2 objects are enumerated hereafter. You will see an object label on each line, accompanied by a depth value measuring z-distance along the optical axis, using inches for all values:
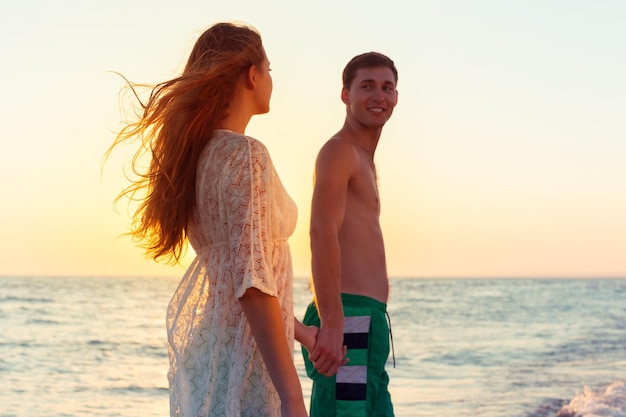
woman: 91.7
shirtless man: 138.0
